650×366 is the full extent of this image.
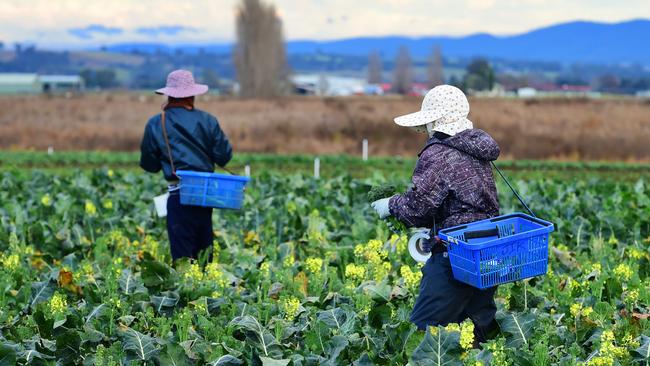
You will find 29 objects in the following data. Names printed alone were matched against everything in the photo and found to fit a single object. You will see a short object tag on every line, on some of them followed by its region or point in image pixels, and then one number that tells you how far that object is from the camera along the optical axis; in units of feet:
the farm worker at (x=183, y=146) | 56.54
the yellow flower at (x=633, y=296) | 46.75
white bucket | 58.34
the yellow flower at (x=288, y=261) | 56.85
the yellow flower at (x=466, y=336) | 34.37
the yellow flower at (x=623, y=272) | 51.11
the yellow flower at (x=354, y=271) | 48.98
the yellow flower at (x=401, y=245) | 58.54
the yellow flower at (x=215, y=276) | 50.16
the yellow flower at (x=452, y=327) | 35.06
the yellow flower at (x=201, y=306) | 44.69
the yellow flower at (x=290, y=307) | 43.80
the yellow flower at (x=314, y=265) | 51.08
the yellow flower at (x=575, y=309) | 43.91
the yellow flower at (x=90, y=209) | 77.77
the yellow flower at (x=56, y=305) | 44.11
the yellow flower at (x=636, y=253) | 58.85
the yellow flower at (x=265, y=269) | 52.80
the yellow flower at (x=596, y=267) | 52.95
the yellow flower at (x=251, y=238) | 71.92
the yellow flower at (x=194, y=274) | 50.34
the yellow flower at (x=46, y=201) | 81.16
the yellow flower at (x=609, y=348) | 35.77
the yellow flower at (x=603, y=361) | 35.24
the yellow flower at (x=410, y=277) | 46.01
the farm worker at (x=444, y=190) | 38.09
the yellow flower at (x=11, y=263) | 53.42
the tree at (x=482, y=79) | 559.38
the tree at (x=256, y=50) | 353.72
